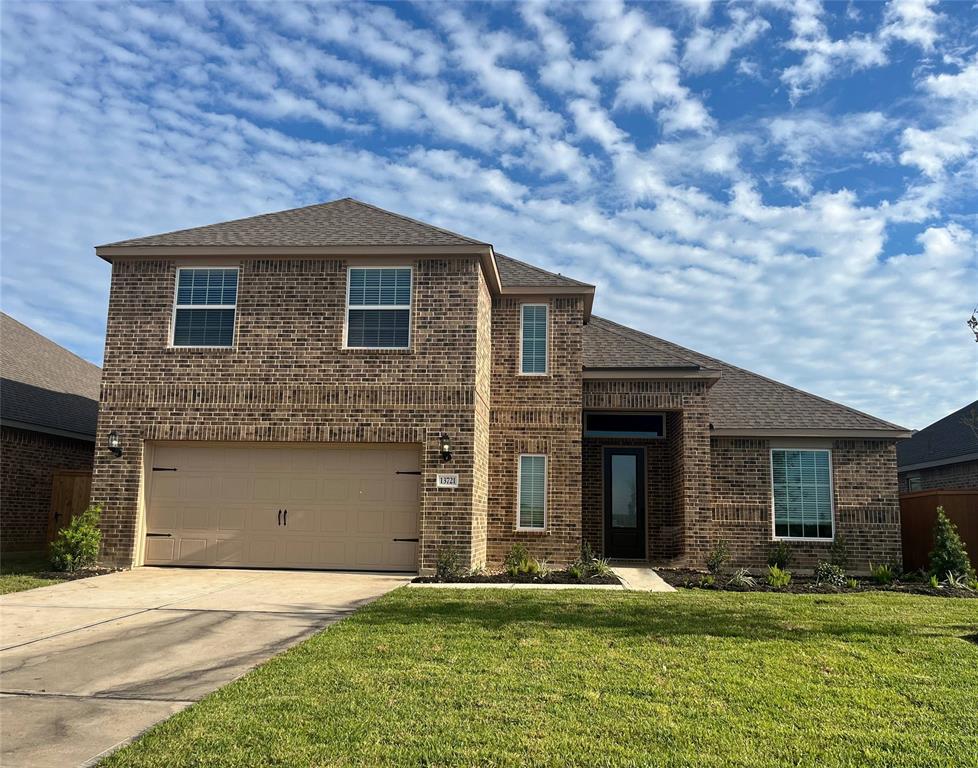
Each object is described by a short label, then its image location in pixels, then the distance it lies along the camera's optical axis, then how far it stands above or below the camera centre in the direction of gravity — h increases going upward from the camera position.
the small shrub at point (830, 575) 13.32 -1.32
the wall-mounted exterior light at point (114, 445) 13.77 +0.68
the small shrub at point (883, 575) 13.84 -1.35
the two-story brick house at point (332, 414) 13.66 +1.34
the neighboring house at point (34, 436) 16.28 +1.02
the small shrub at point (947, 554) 13.63 -0.94
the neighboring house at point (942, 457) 20.50 +1.18
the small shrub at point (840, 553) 15.46 -1.07
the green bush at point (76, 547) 12.91 -1.05
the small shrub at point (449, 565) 12.85 -1.23
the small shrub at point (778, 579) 12.75 -1.33
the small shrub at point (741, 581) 12.55 -1.37
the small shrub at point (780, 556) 15.44 -1.15
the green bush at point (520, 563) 13.23 -1.21
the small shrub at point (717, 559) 14.74 -1.19
